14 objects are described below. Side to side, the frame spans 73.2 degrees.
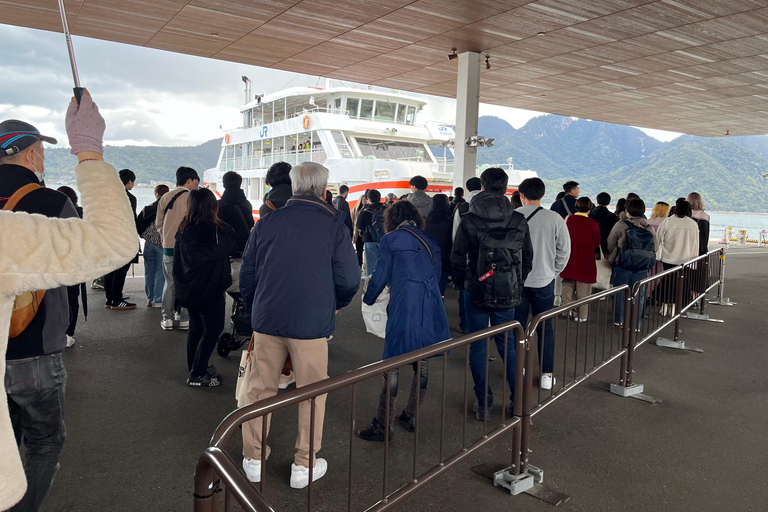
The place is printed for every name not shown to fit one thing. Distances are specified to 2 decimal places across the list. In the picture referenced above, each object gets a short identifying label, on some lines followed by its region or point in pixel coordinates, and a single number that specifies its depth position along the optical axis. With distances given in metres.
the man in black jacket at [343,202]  8.44
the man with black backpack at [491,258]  3.87
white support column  10.30
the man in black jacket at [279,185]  3.65
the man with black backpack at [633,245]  6.33
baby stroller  5.11
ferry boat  16.67
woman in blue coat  3.48
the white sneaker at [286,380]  4.37
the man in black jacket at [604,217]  7.34
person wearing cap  1.29
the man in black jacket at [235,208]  5.22
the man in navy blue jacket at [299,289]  2.89
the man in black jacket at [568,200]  7.41
